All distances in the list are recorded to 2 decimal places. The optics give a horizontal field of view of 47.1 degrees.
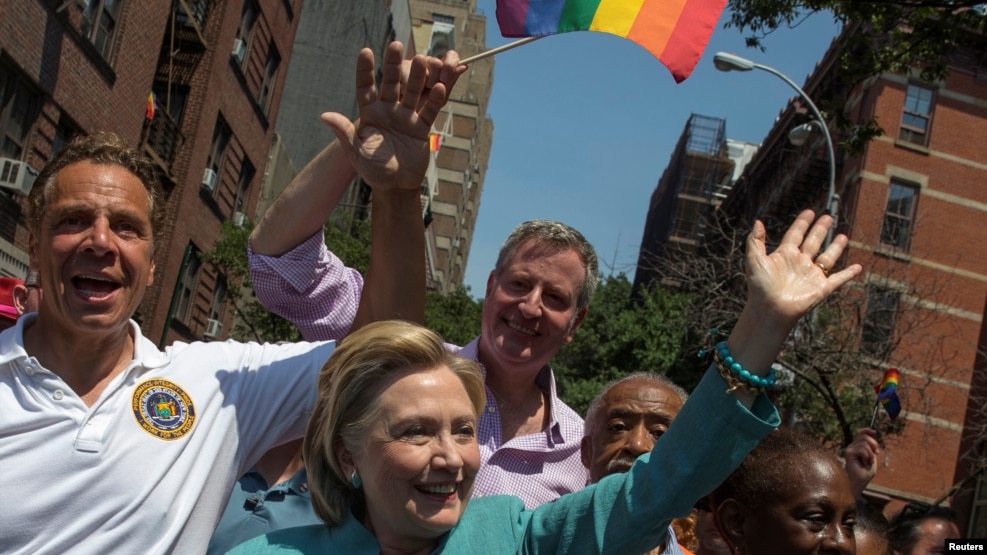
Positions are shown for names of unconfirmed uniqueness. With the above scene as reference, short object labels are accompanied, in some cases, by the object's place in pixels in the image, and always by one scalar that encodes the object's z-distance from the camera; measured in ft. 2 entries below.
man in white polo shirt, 8.99
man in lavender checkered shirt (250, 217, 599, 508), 11.69
